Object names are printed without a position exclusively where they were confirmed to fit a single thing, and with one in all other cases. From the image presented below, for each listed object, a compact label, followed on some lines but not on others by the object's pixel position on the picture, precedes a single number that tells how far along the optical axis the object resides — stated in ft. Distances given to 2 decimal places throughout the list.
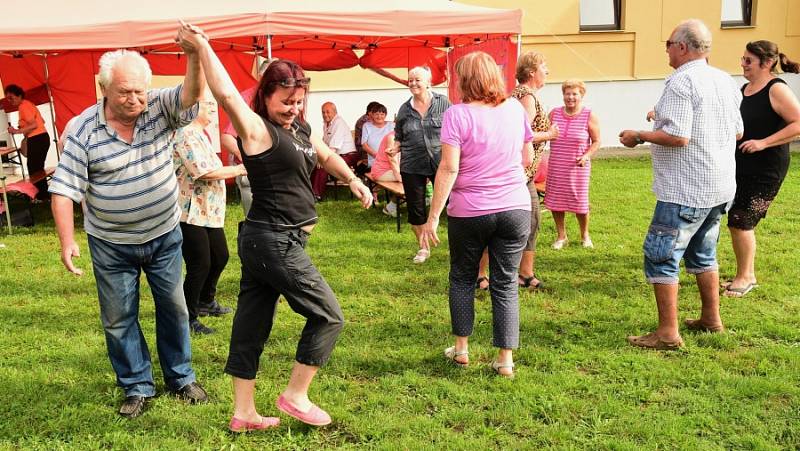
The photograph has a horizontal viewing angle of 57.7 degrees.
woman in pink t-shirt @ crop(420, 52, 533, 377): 11.89
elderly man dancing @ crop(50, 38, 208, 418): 10.14
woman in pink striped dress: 21.89
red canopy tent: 24.95
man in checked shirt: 12.71
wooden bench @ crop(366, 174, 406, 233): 26.76
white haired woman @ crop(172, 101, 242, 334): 14.12
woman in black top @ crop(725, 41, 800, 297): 15.65
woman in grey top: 20.66
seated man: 35.12
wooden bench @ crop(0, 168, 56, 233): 29.31
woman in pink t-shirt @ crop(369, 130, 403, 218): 28.02
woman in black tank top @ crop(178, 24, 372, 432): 9.30
